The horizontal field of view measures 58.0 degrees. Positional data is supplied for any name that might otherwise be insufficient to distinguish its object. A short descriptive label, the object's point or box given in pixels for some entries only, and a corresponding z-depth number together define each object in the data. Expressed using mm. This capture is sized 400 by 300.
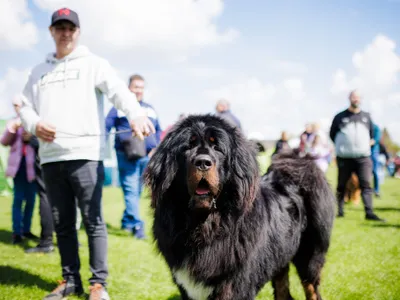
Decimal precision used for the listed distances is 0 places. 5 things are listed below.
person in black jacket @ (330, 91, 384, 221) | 6766
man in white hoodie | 2922
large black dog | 2221
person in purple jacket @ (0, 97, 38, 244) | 5184
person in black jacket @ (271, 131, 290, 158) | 10742
